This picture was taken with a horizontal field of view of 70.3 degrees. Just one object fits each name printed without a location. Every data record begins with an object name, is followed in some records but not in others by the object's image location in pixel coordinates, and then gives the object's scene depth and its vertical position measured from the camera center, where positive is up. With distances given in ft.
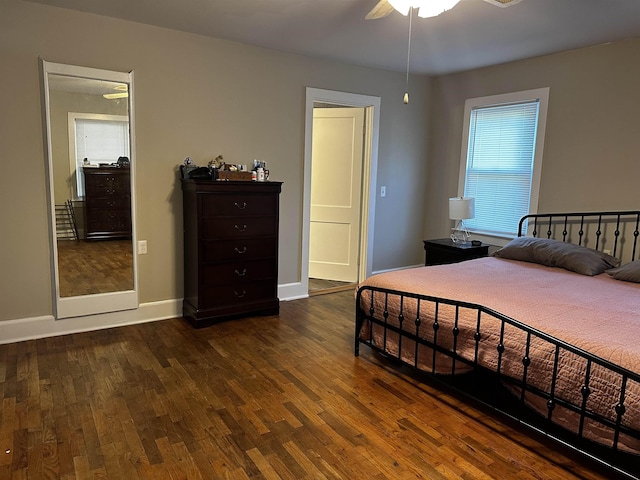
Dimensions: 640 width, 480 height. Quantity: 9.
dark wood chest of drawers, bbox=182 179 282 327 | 12.41 -2.11
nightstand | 14.89 -2.29
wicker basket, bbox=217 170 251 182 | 12.70 -0.03
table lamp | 15.33 -0.89
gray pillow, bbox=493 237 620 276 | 11.58 -1.86
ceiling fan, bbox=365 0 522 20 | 7.56 +2.93
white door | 17.11 -0.56
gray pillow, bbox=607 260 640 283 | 10.66 -2.00
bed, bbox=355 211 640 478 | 6.59 -2.48
